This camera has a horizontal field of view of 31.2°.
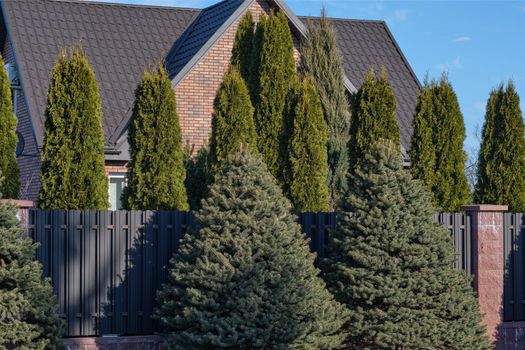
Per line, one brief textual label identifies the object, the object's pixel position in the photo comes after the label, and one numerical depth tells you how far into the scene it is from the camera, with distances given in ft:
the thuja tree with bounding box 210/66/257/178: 42.04
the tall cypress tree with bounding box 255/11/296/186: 44.37
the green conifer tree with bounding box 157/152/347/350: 31.01
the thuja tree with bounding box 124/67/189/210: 40.09
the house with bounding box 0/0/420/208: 60.44
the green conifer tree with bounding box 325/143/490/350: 33.96
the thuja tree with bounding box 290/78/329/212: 42.83
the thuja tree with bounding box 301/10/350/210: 59.41
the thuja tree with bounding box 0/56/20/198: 41.45
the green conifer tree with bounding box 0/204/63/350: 29.48
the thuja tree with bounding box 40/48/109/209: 38.73
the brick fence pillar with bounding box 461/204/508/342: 39.22
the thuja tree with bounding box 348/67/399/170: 43.73
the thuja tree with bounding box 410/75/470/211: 45.03
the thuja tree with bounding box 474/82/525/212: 47.75
